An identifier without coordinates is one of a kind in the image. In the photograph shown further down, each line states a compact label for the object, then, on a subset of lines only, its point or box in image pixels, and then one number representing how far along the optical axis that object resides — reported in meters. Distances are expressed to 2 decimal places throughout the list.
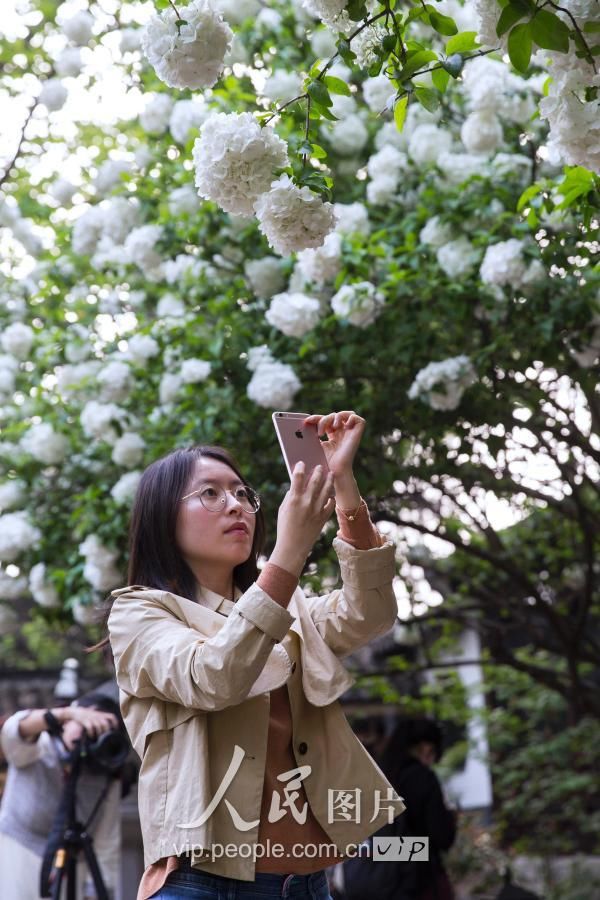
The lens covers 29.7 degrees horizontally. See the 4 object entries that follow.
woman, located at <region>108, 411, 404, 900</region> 1.90
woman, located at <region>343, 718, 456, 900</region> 5.22
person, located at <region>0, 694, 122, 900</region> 4.24
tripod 3.98
